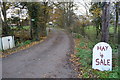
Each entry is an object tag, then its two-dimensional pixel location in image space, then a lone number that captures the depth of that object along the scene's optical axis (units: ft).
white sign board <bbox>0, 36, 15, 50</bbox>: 32.48
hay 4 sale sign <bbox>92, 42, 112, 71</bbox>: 15.46
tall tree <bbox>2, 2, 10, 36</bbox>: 42.59
